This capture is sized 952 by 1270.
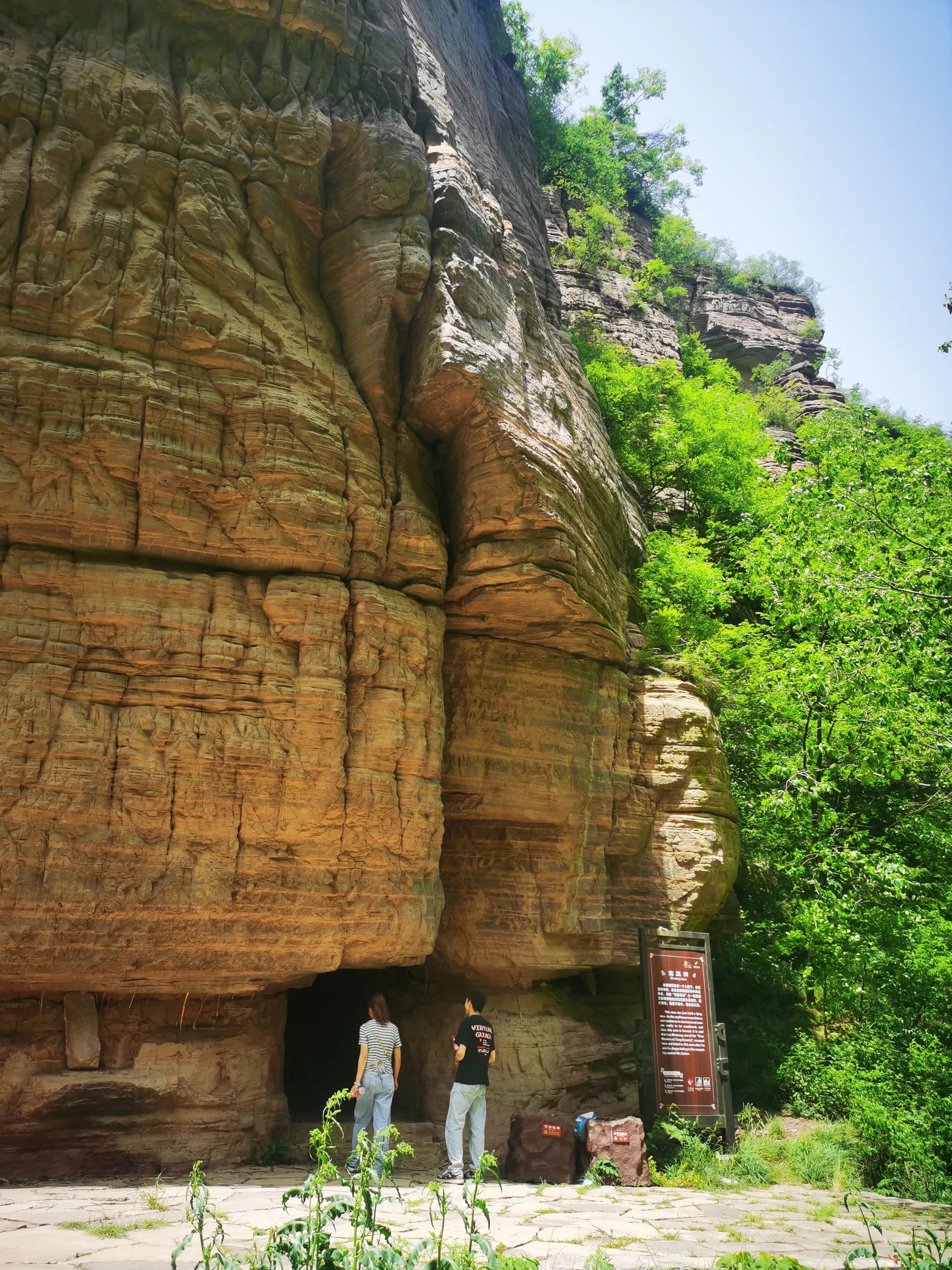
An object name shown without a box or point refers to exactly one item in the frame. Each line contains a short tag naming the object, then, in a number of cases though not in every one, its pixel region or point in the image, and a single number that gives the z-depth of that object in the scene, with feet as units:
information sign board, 33.04
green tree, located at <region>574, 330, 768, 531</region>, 63.31
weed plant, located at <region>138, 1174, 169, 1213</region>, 21.26
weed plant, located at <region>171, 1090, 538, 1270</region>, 12.11
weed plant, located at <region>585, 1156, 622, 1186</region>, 28.55
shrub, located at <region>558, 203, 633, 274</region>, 81.82
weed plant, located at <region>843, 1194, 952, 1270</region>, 13.76
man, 27.20
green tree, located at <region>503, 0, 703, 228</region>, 88.22
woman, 27.30
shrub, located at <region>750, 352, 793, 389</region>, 103.45
